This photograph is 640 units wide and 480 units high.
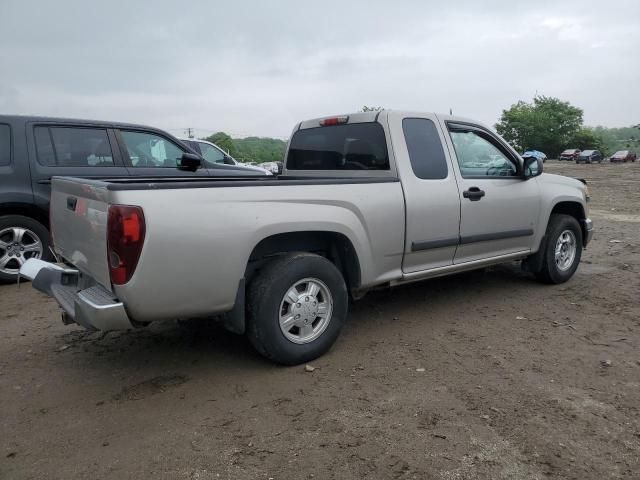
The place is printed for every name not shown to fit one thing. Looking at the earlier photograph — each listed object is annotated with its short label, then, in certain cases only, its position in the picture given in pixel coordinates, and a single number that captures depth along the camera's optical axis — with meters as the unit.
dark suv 5.50
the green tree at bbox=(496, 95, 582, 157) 66.25
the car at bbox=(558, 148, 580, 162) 53.99
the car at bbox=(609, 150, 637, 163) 48.38
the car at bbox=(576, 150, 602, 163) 48.41
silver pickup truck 2.88
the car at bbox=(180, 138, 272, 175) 10.31
